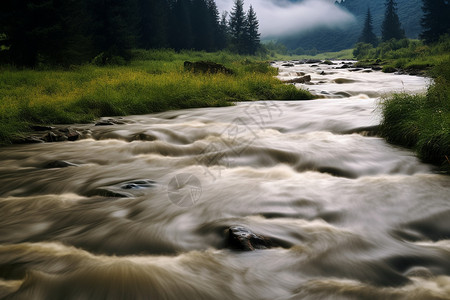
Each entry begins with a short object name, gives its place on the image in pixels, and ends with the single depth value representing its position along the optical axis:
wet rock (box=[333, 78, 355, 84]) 19.32
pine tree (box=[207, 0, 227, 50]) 64.69
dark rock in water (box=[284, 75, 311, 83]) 18.18
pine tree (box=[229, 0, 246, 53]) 69.12
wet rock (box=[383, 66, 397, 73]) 25.99
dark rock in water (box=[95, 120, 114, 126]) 8.69
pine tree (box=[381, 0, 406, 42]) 71.56
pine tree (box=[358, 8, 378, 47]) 87.75
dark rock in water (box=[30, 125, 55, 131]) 8.07
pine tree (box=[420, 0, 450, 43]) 44.19
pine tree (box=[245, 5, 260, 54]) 70.12
